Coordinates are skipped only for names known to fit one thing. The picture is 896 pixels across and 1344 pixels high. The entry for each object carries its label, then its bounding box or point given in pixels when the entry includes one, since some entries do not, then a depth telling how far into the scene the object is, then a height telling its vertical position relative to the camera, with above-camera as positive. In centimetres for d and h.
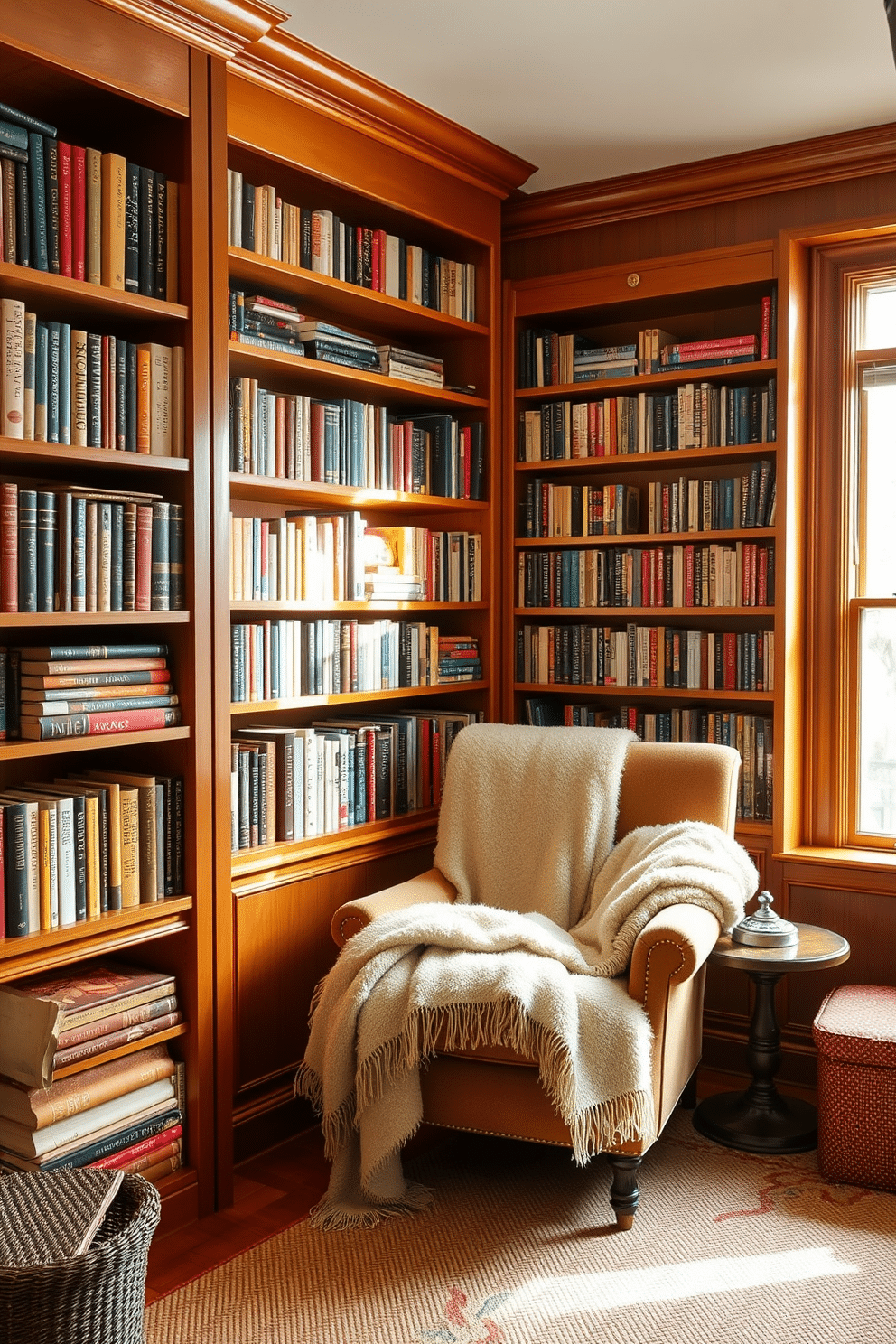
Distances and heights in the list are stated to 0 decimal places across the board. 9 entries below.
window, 352 +20
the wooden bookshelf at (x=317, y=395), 284 +72
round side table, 302 -123
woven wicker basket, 192 -106
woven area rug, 232 -131
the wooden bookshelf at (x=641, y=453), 358 +58
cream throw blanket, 254 -81
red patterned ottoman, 283 -109
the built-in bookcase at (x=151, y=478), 246 +37
